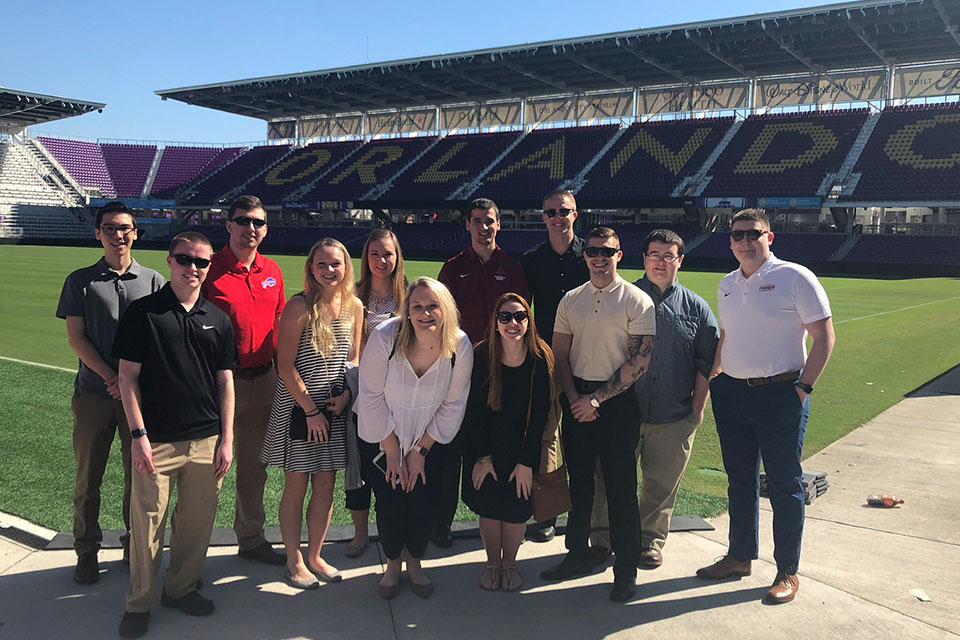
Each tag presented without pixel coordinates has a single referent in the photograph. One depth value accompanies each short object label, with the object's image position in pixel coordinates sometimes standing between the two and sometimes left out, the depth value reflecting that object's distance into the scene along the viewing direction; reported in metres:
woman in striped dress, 4.06
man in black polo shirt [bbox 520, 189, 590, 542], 5.05
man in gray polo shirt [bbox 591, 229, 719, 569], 4.46
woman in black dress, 4.08
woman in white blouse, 3.92
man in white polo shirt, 4.05
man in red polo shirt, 4.33
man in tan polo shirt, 4.14
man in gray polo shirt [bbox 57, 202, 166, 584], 4.00
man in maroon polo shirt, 5.00
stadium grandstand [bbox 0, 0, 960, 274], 39.47
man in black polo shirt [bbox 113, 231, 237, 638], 3.54
